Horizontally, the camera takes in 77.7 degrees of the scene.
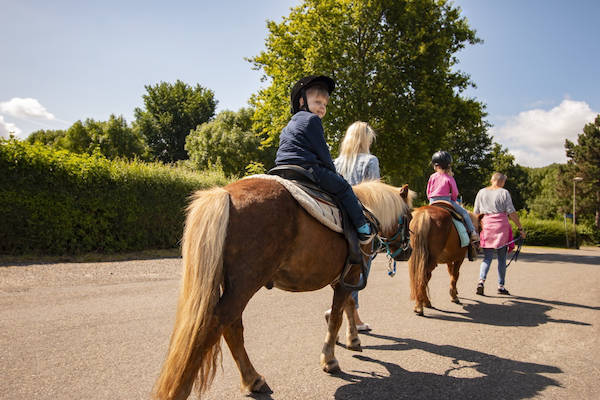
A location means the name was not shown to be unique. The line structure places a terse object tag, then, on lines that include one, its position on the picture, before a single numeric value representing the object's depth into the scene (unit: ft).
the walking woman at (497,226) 24.03
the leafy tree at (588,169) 157.38
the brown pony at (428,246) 18.31
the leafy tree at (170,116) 143.43
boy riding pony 9.86
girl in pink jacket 20.45
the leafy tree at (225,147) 123.65
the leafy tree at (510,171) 150.22
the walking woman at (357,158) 14.73
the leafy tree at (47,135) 158.54
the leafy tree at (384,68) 54.03
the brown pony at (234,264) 7.08
